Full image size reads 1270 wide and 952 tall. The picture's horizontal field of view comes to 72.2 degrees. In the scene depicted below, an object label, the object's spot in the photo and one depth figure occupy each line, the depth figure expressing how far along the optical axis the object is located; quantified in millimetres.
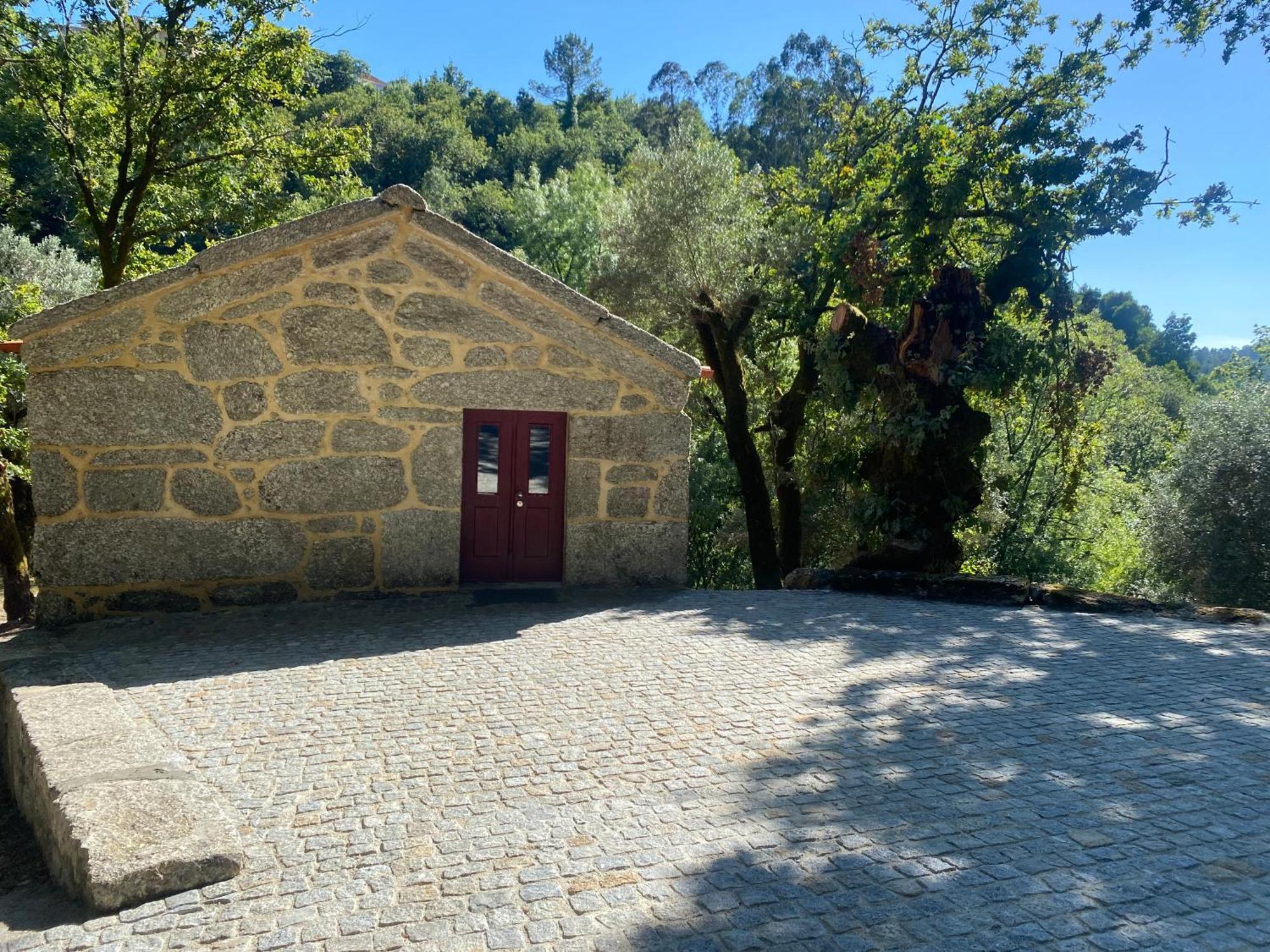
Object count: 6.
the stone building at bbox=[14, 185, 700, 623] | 6879
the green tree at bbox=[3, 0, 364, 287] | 12008
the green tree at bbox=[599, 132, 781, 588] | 14586
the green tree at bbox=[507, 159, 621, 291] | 26953
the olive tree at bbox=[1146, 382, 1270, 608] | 12148
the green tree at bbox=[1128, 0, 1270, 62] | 11477
